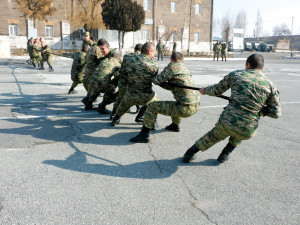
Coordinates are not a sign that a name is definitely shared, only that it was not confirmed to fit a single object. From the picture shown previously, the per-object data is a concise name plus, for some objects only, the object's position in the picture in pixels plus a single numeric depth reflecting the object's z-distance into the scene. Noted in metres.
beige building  32.50
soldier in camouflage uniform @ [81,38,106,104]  7.34
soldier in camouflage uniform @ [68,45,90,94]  8.38
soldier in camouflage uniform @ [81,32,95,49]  10.07
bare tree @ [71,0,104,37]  32.12
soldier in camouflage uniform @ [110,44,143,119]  5.98
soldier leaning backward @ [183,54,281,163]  3.62
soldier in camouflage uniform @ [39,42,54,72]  15.40
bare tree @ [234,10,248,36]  85.12
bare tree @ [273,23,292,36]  90.06
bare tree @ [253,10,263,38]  89.38
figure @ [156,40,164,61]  25.89
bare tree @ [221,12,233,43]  80.25
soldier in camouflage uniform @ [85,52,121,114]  6.51
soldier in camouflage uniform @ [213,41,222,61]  27.94
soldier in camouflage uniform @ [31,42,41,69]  16.45
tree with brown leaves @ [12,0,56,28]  27.86
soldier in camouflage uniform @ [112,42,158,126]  5.08
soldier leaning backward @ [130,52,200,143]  4.68
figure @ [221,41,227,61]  27.98
